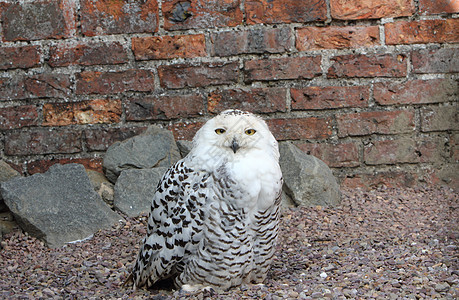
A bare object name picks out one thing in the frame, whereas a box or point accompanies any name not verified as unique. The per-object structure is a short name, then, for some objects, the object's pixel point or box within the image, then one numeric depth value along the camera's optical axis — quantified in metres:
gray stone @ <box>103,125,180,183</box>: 4.21
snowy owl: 2.73
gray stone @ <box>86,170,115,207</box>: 4.15
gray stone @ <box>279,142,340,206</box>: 4.12
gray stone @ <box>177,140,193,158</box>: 4.27
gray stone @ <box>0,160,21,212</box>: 4.11
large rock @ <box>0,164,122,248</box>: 3.79
